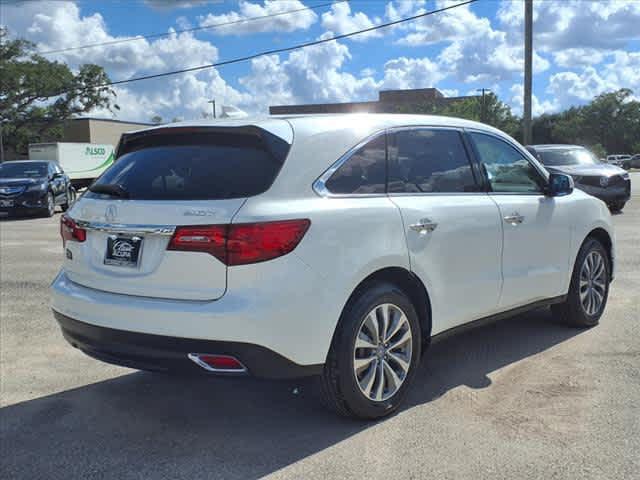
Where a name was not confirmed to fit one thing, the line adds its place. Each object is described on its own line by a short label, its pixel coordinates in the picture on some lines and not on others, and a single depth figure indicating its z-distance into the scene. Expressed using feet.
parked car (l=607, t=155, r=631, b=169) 215.51
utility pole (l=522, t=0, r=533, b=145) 70.28
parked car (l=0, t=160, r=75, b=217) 54.75
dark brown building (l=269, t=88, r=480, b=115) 315.17
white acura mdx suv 10.61
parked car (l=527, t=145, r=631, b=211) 48.14
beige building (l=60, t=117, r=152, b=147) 205.77
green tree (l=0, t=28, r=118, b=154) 181.27
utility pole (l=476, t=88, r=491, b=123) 272.51
